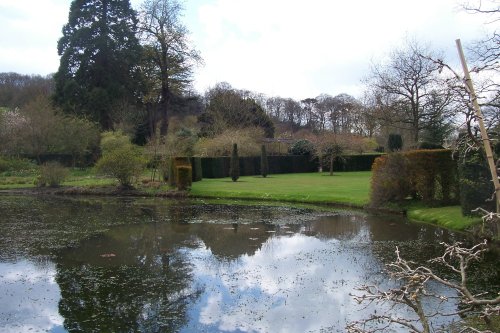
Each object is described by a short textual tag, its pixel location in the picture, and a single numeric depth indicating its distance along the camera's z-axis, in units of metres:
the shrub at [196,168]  32.47
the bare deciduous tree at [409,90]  30.41
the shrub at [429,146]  23.73
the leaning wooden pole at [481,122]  3.32
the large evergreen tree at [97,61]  42.56
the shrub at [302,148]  43.41
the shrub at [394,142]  37.50
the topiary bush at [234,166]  32.88
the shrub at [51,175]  29.96
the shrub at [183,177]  26.19
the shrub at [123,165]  26.72
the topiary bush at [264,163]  37.50
